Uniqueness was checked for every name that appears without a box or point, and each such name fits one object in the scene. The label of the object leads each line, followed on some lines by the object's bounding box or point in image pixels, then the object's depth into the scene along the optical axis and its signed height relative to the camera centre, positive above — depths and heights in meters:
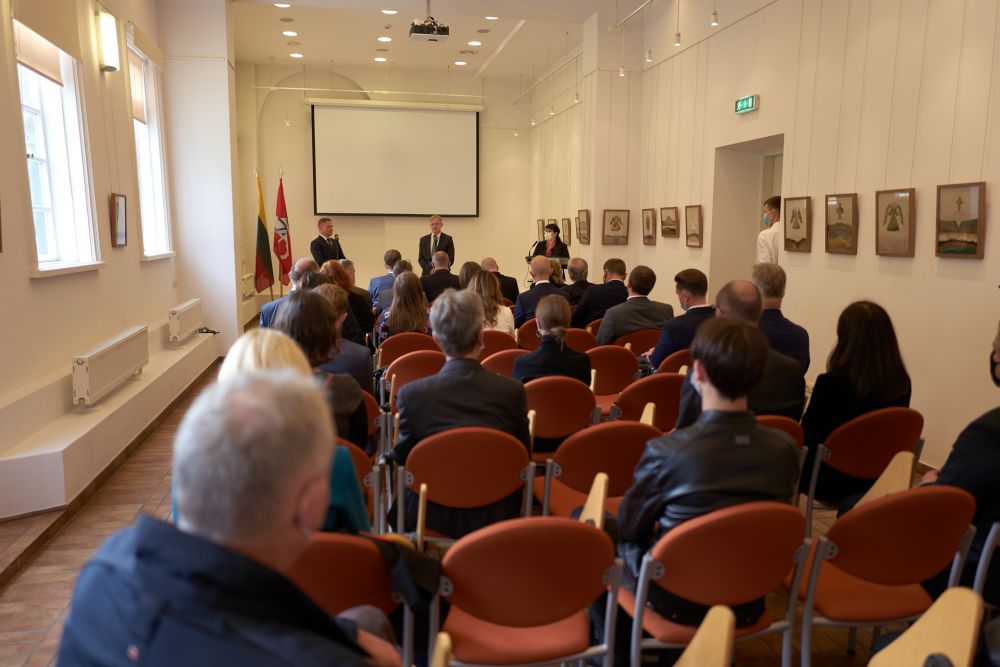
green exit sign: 7.72 +1.43
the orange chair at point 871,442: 3.02 -0.95
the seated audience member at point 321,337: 2.79 -0.44
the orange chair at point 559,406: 3.50 -0.92
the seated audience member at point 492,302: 5.57 -0.60
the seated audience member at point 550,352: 3.95 -0.71
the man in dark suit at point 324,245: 10.75 -0.27
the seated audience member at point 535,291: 6.59 -0.60
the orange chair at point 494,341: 5.29 -0.86
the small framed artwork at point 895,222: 5.51 +0.06
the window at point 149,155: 7.82 +0.87
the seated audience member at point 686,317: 4.56 -0.59
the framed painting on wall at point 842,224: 6.23 +0.05
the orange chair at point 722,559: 1.83 -0.91
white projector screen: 14.44 +1.45
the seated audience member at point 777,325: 4.13 -0.57
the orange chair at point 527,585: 1.72 -0.94
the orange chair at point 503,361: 4.47 -0.87
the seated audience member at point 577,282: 7.65 -0.59
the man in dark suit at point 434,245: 11.45 -0.28
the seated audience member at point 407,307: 5.40 -0.62
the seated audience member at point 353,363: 3.69 -0.72
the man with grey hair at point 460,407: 2.79 -0.74
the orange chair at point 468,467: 2.53 -0.90
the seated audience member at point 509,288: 8.73 -0.76
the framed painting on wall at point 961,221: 4.85 +0.06
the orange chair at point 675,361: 4.39 -0.85
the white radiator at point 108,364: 4.79 -1.04
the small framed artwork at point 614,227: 10.73 +0.03
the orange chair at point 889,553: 2.00 -0.98
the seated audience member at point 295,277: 5.34 -0.39
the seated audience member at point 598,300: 6.73 -0.70
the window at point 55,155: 5.06 +0.57
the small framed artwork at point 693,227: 8.99 +0.03
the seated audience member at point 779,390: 3.27 -0.77
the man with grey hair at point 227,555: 0.84 -0.43
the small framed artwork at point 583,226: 10.99 +0.05
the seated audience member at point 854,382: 3.21 -0.72
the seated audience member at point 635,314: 5.57 -0.70
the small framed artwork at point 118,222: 6.22 +0.06
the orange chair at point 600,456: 2.74 -0.93
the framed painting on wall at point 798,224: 6.89 +0.05
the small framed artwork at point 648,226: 10.28 +0.04
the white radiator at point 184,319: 7.58 -1.05
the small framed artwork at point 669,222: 9.62 +0.10
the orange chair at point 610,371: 4.63 -0.98
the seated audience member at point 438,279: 7.37 -0.54
